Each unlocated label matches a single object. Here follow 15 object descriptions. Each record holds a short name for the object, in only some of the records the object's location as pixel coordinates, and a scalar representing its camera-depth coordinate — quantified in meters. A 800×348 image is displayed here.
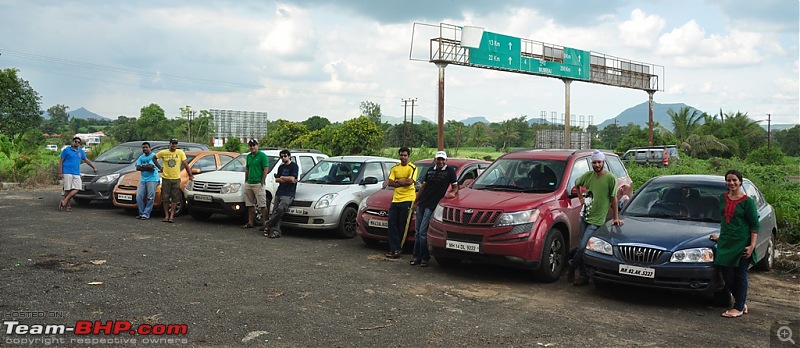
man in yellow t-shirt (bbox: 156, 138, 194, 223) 12.48
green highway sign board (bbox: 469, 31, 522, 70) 24.72
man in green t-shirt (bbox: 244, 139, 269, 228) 11.52
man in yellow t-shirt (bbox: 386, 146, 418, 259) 9.23
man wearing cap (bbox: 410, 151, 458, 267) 8.79
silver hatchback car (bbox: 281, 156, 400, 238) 10.90
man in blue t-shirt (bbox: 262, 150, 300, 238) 10.79
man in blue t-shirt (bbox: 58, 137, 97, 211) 13.26
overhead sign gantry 24.20
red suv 7.56
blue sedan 6.50
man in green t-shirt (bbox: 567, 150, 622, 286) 7.68
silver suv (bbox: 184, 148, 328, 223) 12.04
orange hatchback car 13.15
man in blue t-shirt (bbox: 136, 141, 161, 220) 12.70
